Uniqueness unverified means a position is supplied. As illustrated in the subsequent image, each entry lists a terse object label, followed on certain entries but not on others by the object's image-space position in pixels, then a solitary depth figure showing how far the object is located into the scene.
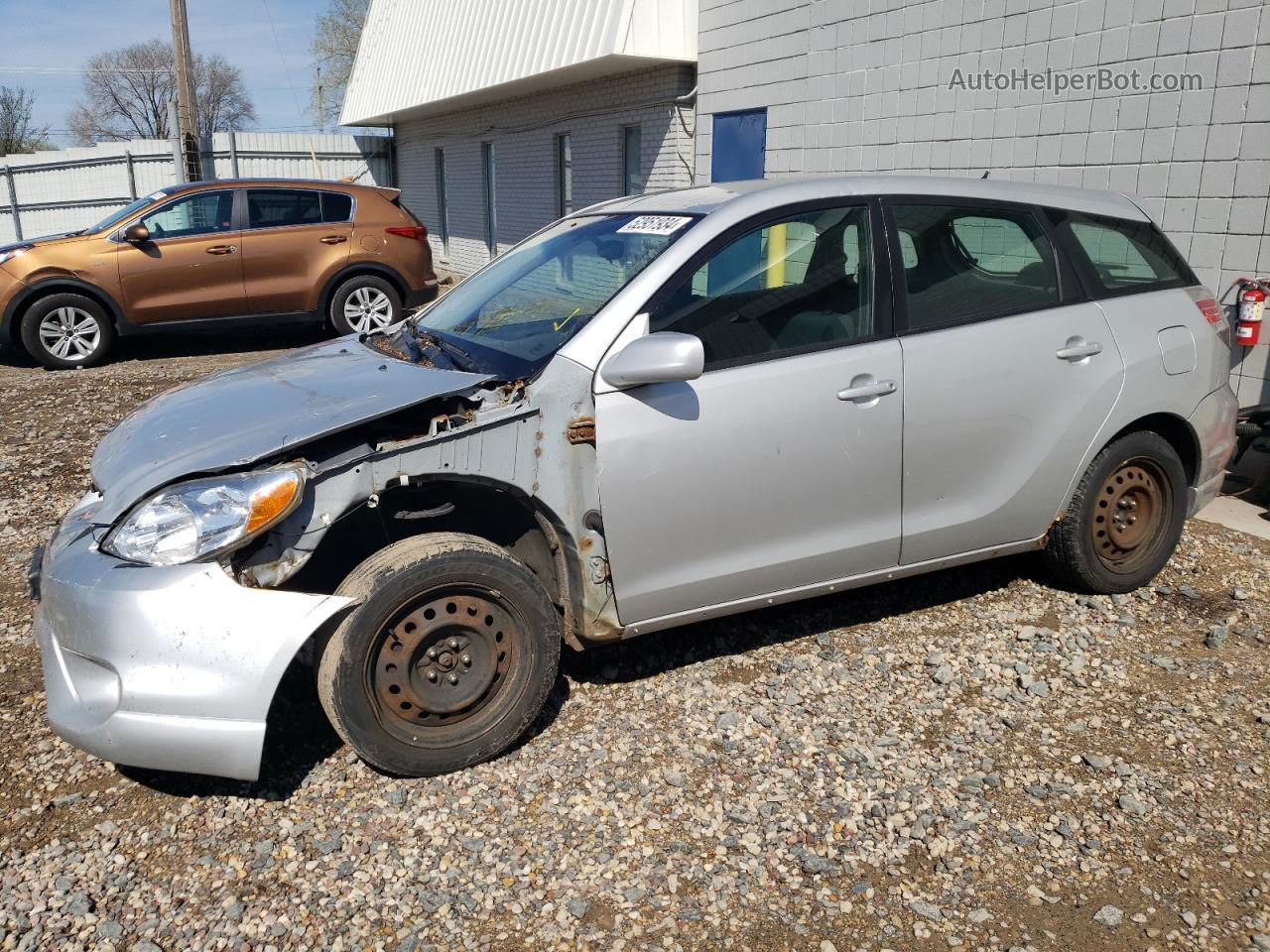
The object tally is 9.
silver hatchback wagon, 2.95
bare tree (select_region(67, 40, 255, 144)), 53.53
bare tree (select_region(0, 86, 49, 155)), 38.12
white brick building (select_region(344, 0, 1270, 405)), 6.19
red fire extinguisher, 5.93
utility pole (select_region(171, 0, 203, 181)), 19.56
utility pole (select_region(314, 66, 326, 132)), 45.56
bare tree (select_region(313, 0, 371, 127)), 47.25
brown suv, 10.12
